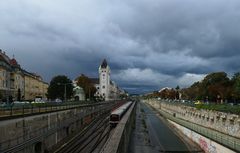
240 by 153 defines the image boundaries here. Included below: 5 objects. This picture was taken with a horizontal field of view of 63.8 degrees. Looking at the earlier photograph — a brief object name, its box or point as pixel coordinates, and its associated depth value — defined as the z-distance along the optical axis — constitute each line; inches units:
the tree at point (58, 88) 2504.2
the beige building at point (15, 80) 1944.2
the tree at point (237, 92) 1515.4
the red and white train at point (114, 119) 1135.2
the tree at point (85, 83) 3052.1
